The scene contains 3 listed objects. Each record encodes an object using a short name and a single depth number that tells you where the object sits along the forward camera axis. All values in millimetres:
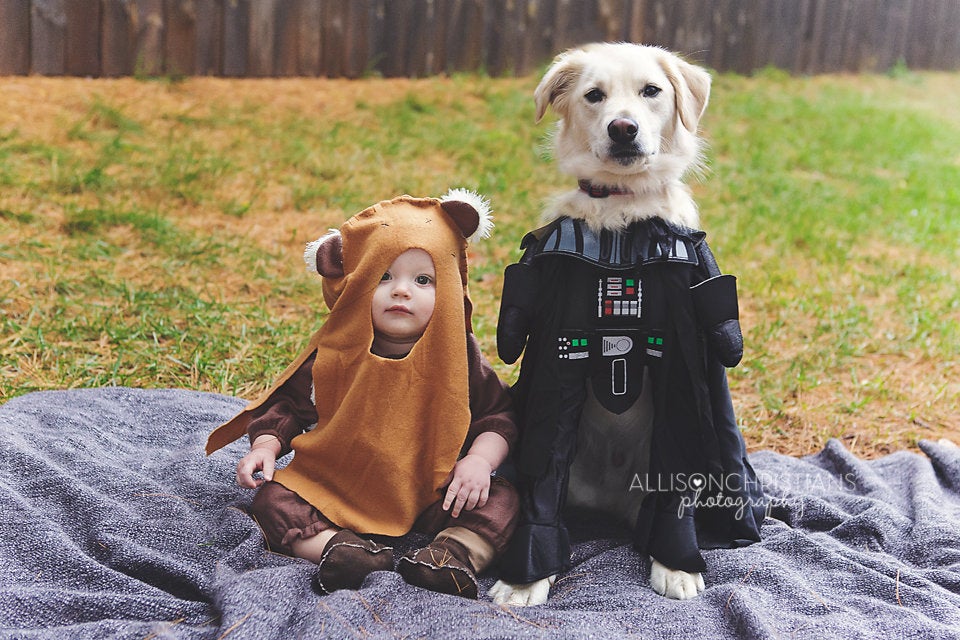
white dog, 2277
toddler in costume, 2248
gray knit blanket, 1988
